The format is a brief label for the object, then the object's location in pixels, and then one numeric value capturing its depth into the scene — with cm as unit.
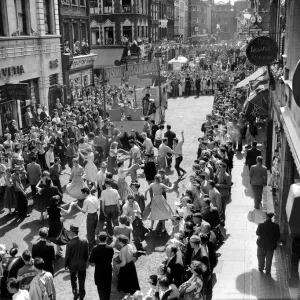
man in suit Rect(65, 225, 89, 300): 825
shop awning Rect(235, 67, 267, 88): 2356
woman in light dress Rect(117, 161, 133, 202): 1197
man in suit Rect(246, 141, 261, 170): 1471
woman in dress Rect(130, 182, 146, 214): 1128
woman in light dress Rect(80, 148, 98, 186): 1348
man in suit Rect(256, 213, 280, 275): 920
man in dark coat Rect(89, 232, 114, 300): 806
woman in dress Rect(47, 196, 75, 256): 994
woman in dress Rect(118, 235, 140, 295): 824
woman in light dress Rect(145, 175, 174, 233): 1119
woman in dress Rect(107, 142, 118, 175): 1407
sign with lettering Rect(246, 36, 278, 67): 1339
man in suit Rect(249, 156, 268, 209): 1262
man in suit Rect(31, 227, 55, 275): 831
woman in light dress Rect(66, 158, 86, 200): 1251
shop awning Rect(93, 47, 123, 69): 4048
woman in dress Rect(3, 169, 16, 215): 1259
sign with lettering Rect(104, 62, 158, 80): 2248
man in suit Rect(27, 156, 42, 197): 1337
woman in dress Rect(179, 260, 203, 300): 700
